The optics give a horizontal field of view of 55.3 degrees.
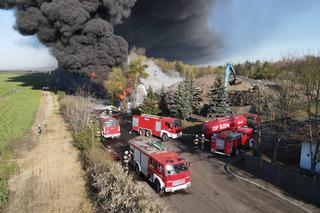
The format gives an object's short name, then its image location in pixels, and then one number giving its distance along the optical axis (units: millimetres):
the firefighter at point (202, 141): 29375
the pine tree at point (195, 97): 46588
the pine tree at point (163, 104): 47062
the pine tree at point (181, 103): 41594
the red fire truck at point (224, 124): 31734
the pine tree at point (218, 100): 42531
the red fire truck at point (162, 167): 18000
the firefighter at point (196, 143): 29289
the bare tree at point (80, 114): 29531
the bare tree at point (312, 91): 19094
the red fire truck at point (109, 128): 32500
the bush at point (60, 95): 62806
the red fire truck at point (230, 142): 26484
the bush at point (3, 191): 17988
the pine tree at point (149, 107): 42344
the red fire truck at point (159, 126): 32338
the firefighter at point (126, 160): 22547
